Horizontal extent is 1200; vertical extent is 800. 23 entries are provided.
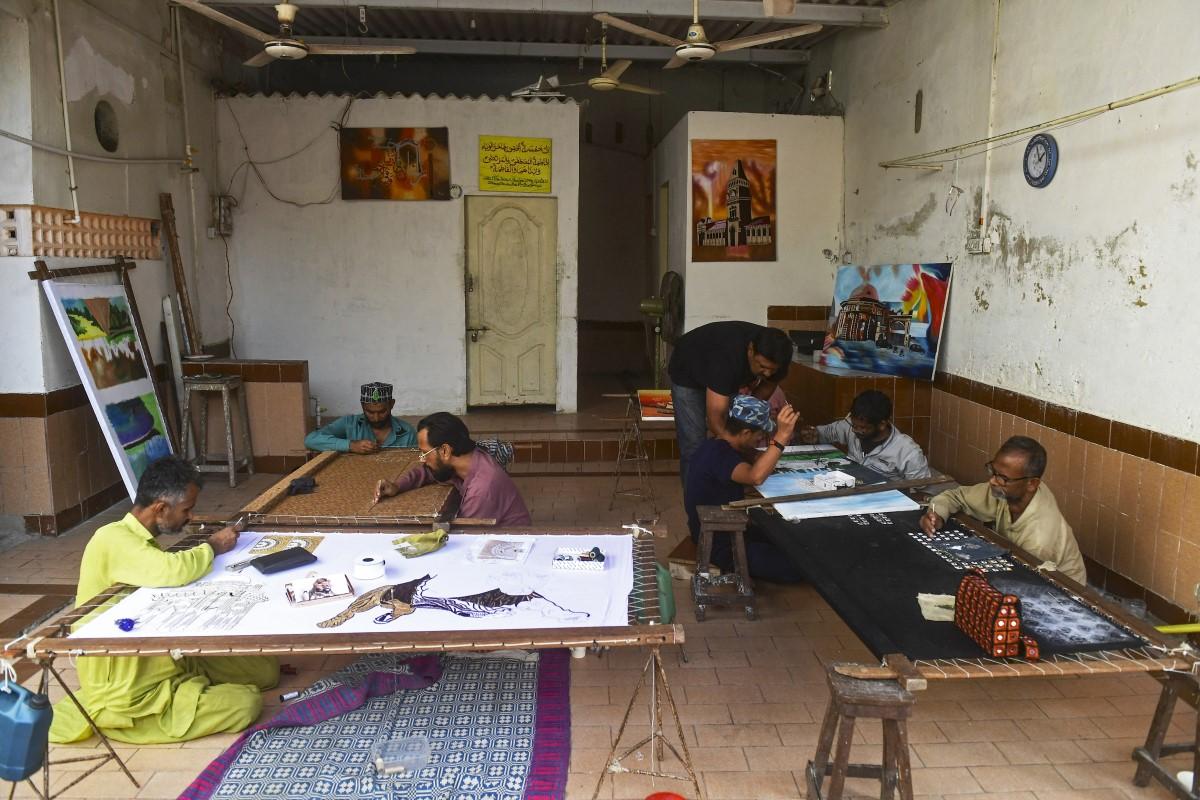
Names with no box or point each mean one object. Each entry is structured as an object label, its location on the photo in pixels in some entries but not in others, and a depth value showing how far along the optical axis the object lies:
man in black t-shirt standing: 4.76
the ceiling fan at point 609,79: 6.79
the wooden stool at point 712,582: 4.41
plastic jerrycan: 2.58
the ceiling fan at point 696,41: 5.14
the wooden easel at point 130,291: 6.12
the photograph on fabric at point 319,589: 3.04
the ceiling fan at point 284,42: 4.72
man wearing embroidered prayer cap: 5.61
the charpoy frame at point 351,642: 2.66
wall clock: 4.86
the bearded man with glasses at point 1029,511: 3.63
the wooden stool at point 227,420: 6.98
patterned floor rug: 3.06
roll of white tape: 3.21
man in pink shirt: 4.14
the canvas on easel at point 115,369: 5.79
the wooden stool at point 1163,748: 2.90
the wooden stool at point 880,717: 2.52
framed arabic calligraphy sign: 8.55
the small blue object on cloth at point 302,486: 4.45
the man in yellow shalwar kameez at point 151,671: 3.13
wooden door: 8.78
